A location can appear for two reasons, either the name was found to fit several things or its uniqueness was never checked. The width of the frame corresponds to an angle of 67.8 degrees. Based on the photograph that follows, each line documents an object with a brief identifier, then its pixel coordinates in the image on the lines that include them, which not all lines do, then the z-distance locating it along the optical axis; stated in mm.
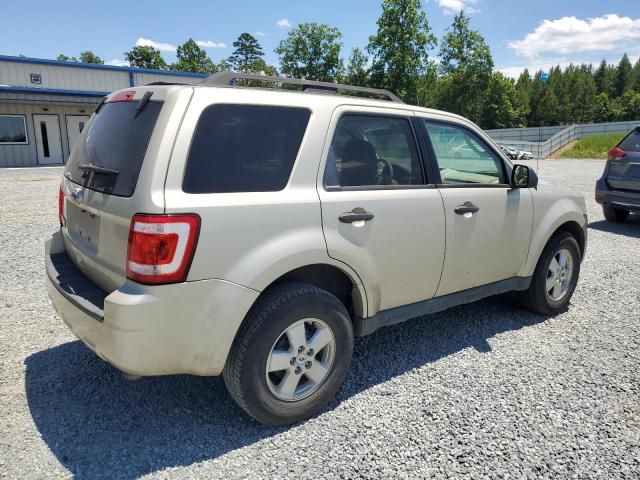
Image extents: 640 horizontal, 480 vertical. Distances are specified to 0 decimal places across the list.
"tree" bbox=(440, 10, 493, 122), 48594
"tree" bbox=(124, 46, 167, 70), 86250
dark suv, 8531
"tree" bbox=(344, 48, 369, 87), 46053
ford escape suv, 2334
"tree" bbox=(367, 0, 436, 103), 42406
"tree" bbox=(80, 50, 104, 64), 99188
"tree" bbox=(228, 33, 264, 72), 109438
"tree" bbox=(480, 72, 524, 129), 53469
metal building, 23375
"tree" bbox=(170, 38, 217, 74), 93875
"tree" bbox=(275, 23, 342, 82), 55812
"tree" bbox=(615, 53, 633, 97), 86250
